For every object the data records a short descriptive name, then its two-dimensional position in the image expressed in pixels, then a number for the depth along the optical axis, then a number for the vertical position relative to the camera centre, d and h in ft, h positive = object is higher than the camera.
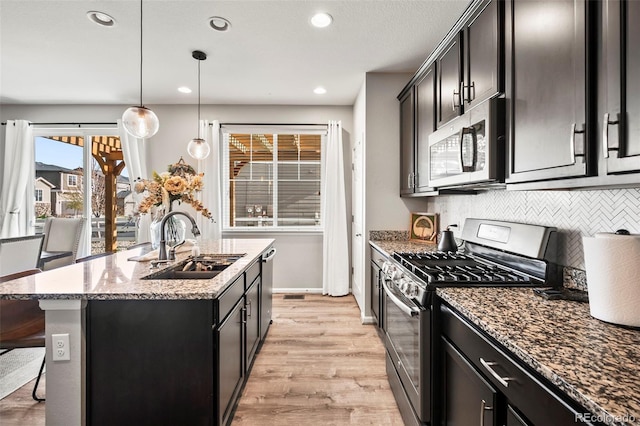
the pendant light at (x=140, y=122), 7.52 +2.22
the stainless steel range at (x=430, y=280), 4.82 -1.12
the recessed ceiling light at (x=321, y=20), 7.84 +4.96
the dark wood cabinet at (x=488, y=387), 2.46 -1.72
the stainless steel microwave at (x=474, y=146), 5.09 +1.20
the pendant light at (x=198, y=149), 11.19 +2.31
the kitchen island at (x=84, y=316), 4.59 -1.56
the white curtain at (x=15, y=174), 14.46 +1.80
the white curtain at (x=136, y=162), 14.33 +2.35
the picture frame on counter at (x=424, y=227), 10.40 -0.54
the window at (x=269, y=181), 15.30 +1.53
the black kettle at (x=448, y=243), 8.02 -0.81
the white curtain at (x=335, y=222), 14.24 -0.47
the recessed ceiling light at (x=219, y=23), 8.03 +4.99
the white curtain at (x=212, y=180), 14.42 +1.49
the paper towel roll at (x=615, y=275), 3.01 -0.64
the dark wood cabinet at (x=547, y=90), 3.46 +1.56
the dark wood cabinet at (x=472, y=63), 5.20 +2.90
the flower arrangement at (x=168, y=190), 7.57 +0.54
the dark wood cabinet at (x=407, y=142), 9.74 +2.29
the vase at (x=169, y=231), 8.13 -0.50
